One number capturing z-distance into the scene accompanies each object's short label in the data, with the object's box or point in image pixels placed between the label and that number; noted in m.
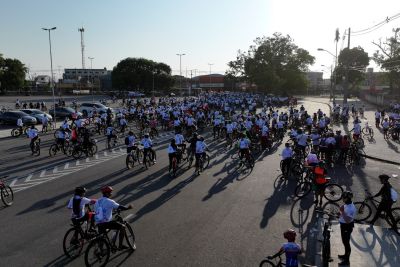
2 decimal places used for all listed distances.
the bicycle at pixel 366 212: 9.93
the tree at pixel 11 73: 85.38
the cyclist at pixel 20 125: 28.34
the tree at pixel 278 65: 84.69
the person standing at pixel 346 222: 8.06
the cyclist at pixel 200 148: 15.88
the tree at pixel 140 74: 96.06
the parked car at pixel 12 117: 33.75
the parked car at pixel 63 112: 39.68
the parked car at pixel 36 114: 35.97
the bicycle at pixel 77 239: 8.30
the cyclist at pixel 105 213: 7.98
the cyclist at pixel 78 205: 8.39
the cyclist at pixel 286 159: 14.44
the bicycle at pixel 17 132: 28.53
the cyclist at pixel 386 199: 9.53
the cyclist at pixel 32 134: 20.03
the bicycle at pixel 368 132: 26.66
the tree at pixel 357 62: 97.94
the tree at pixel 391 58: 70.19
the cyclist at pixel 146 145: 16.81
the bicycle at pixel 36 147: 20.62
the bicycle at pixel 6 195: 11.84
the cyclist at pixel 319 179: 11.27
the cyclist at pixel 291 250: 6.36
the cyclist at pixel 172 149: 15.30
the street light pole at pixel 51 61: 38.47
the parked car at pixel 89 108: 42.30
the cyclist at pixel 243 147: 16.75
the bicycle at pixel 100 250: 7.59
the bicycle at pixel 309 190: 12.32
